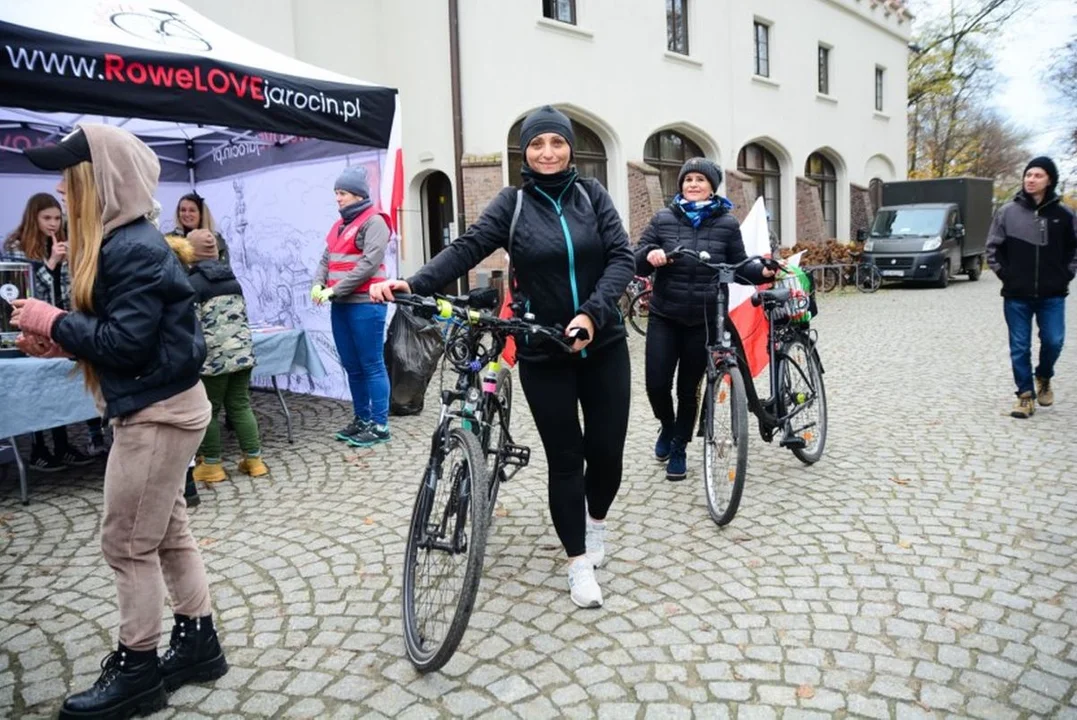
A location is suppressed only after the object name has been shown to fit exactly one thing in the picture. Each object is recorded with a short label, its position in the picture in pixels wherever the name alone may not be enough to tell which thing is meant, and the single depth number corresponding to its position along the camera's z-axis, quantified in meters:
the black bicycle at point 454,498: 2.60
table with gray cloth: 4.52
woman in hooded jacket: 2.34
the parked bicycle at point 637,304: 12.37
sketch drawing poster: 6.98
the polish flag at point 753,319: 4.99
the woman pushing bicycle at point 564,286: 2.94
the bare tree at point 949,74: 34.47
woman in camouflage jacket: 4.92
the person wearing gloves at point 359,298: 5.54
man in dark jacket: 5.98
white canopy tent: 4.40
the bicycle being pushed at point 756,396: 3.96
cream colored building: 13.19
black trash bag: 6.64
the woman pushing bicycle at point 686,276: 4.41
